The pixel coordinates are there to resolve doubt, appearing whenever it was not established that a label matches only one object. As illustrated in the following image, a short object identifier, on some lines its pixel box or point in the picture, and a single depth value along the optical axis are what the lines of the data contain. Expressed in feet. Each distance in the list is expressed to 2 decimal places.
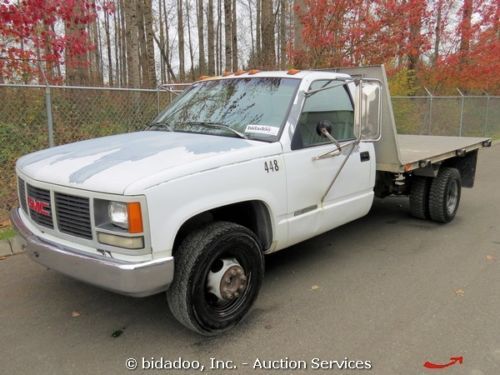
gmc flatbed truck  9.23
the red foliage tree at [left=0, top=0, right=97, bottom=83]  24.94
